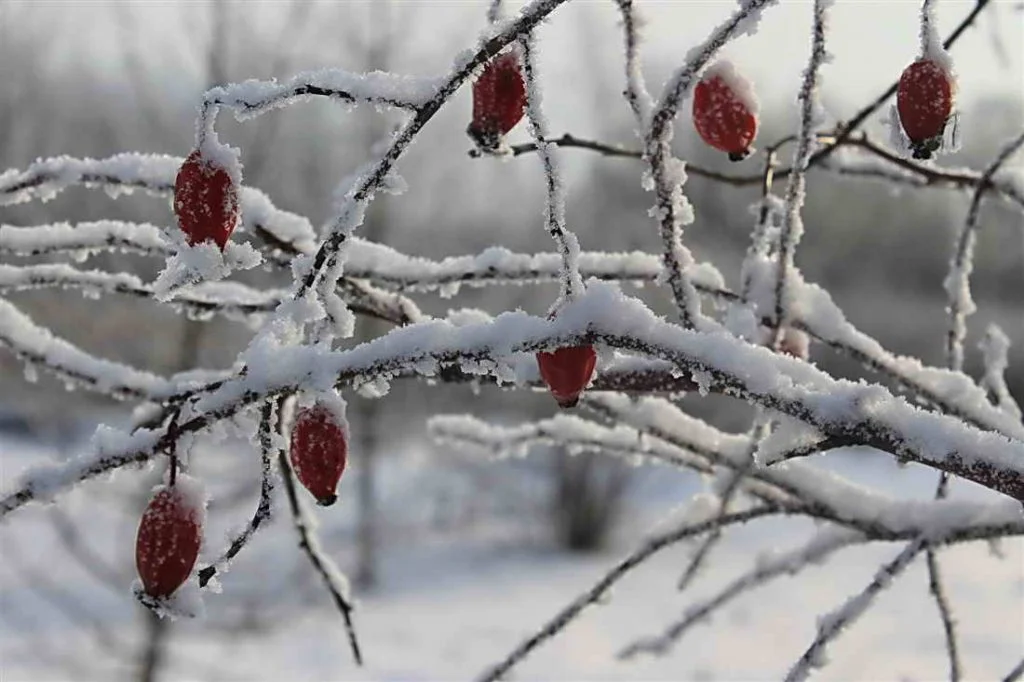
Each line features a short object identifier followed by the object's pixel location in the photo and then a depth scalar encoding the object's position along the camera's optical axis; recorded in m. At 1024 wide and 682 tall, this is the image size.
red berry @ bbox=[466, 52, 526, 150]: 0.56
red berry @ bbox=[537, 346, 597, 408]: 0.53
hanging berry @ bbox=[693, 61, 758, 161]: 0.58
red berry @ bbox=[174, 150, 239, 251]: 0.53
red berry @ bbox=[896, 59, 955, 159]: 0.55
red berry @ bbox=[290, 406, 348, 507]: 0.53
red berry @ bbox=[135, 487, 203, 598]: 0.53
